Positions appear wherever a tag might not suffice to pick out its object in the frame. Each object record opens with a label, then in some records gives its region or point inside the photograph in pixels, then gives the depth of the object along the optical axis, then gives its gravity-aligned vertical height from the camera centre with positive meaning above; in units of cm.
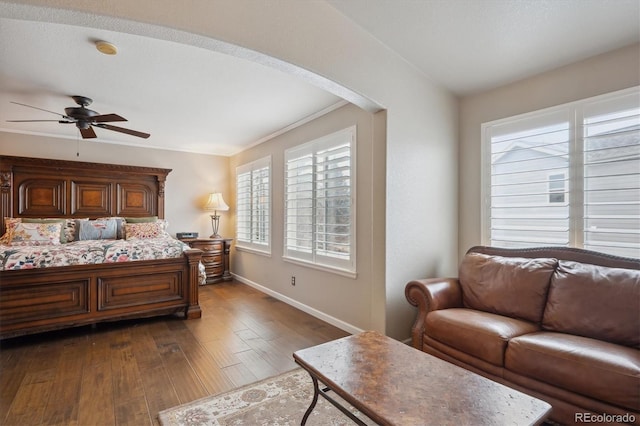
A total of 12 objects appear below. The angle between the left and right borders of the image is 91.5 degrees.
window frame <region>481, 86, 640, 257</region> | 231 +57
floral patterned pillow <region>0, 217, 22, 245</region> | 409 -23
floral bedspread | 300 -45
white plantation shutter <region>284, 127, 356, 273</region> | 346 +11
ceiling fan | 325 +100
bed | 302 -59
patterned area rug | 187 -127
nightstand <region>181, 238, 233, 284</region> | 557 -83
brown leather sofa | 162 -79
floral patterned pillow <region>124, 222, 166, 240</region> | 485 -32
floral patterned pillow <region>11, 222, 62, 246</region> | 401 -30
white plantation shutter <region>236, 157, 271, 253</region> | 502 +9
